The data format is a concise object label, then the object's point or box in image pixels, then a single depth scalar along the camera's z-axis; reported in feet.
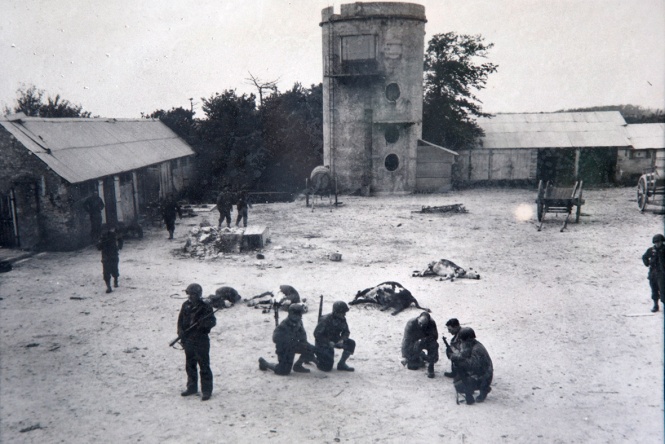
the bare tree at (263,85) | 125.18
